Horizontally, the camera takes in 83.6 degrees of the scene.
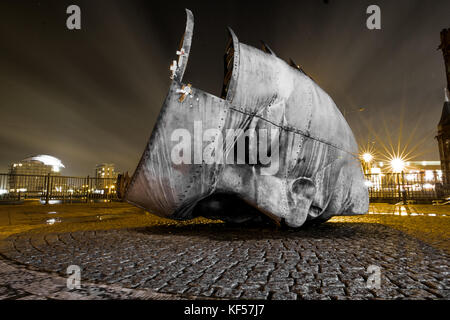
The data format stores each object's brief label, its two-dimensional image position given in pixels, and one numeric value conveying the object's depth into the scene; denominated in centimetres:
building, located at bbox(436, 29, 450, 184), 2767
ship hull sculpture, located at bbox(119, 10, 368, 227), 271
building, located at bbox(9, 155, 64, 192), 1248
